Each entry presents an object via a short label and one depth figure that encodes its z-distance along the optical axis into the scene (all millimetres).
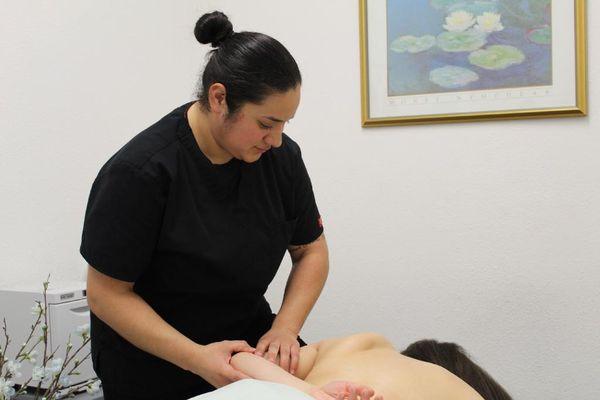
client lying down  1228
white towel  990
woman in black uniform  1413
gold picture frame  2236
